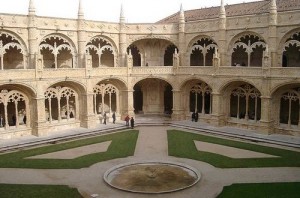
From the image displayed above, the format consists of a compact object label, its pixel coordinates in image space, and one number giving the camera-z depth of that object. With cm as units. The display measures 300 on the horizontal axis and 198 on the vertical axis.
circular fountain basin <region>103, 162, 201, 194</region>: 1350
